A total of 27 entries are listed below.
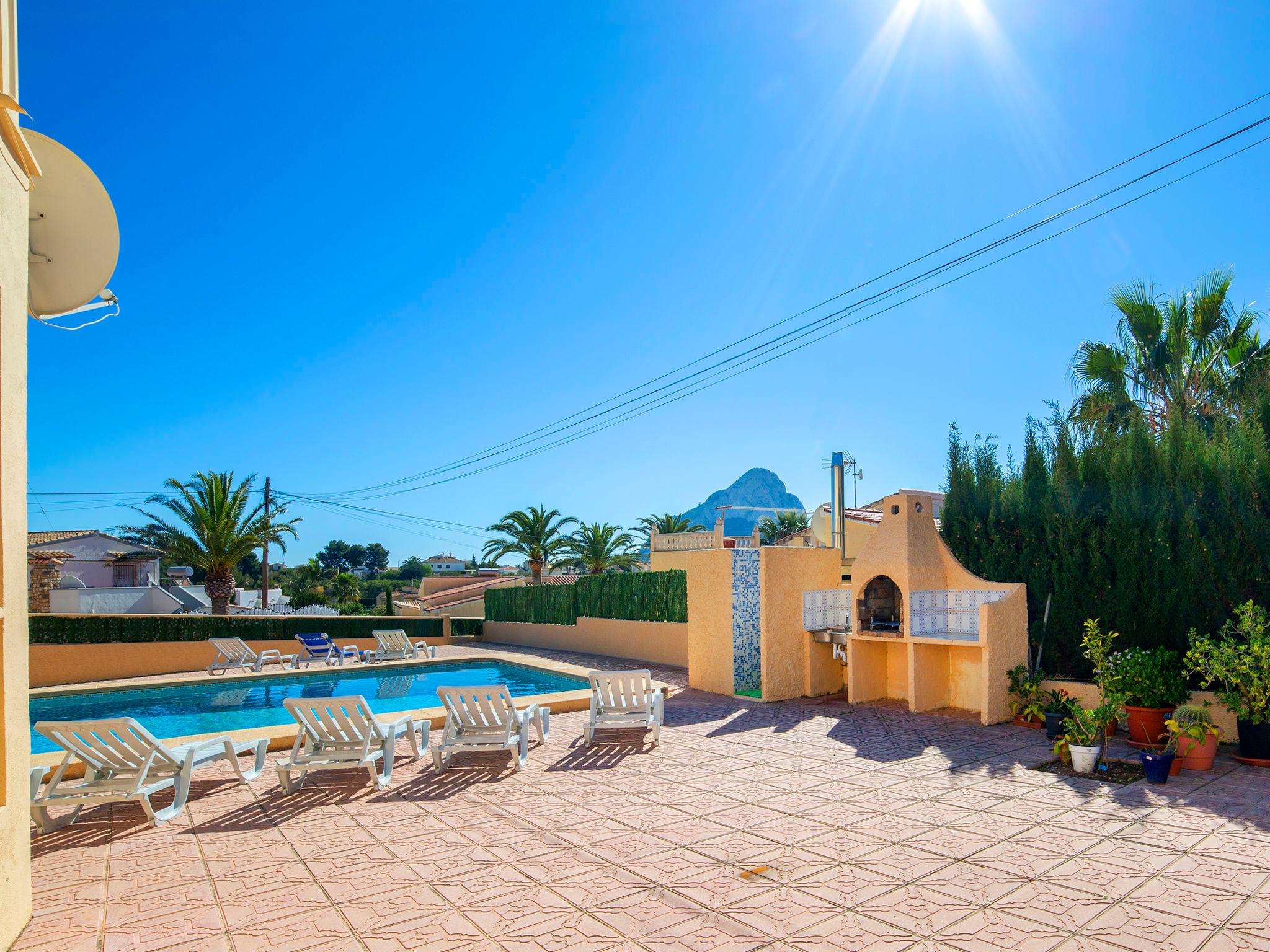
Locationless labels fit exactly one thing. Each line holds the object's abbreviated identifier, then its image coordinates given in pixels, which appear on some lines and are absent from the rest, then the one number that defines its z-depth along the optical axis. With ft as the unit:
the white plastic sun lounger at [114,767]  18.79
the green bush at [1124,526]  28.55
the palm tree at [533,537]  103.04
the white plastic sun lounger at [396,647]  65.62
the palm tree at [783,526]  109.40
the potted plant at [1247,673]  23.30
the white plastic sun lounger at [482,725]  24.76
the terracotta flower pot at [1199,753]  22.94
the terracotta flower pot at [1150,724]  25.73
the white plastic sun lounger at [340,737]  22.29
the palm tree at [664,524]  117.80
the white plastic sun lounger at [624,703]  28.32
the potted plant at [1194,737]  22.53
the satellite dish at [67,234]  15.17
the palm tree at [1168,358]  41.37
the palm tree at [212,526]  78.33
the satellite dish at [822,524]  50.98
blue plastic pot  21.52
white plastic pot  22.68
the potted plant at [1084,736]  22.75
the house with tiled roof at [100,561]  127.44
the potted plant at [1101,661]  25.98
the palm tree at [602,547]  109.60
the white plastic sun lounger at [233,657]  57.57
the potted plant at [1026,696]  29.35
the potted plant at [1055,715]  26.96
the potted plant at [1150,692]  25.85
